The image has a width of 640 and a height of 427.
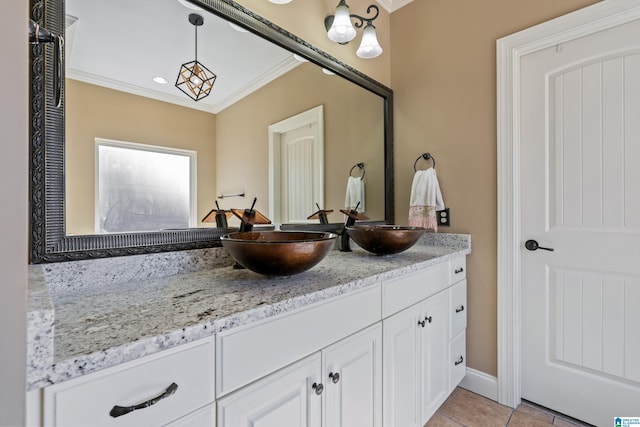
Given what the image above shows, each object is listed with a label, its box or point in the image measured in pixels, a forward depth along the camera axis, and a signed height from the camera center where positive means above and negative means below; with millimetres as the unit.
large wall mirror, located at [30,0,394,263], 898 +324
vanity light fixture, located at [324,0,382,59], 1609 +990
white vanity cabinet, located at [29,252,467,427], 571 -410
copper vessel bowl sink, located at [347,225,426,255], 1452 -126
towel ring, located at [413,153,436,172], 2031 +369
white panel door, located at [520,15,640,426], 1435 -60
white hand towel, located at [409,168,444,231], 1923 +73
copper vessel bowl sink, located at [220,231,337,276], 938 -129
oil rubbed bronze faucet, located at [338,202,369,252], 1707 -69
